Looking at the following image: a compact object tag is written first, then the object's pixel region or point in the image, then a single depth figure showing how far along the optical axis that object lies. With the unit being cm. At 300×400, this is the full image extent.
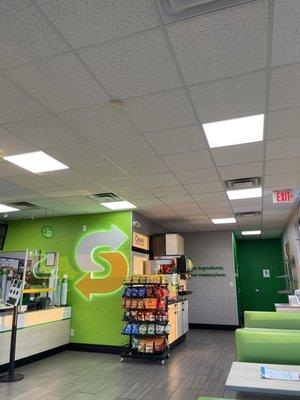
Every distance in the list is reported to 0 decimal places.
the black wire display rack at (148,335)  573
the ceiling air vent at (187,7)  188
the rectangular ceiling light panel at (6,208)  678
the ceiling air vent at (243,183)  510
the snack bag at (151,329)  578
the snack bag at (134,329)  585
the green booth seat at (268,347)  281
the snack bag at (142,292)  596
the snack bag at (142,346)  580
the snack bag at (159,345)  575
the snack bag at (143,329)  581
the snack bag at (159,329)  574
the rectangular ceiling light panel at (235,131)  329
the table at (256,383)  189
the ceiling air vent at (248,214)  766
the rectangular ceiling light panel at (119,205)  649
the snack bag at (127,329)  589
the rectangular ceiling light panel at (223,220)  847
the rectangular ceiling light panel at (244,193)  570
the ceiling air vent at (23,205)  652
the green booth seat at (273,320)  421
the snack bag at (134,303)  597
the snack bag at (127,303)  602
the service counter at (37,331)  527
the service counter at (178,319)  657
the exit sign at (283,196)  572
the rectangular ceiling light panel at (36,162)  407
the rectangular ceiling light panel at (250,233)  1092
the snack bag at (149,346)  575
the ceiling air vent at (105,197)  595
